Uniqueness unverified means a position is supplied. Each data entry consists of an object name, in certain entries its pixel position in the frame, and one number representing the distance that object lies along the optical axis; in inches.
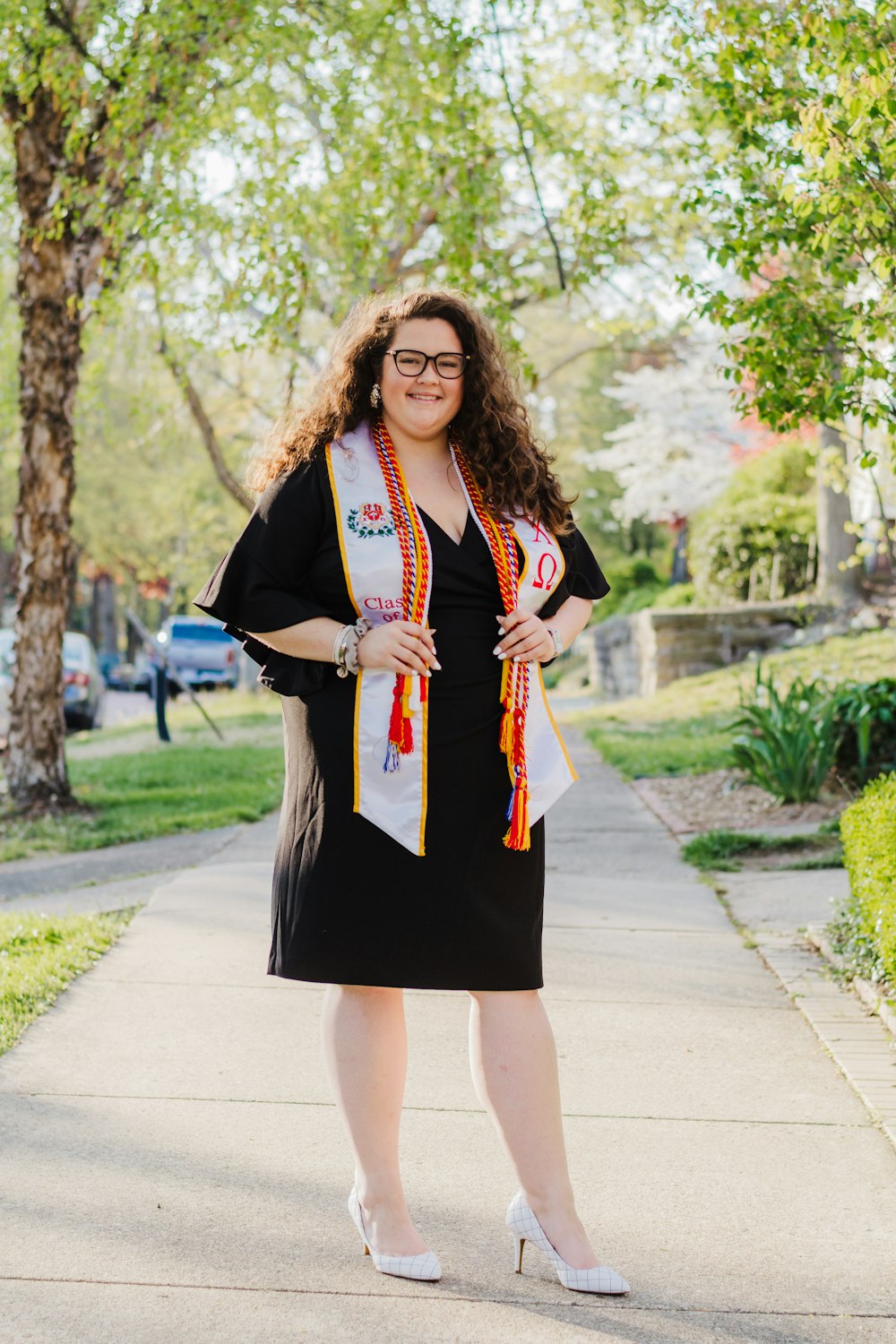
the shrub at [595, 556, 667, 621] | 1210.1
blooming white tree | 1212.5
